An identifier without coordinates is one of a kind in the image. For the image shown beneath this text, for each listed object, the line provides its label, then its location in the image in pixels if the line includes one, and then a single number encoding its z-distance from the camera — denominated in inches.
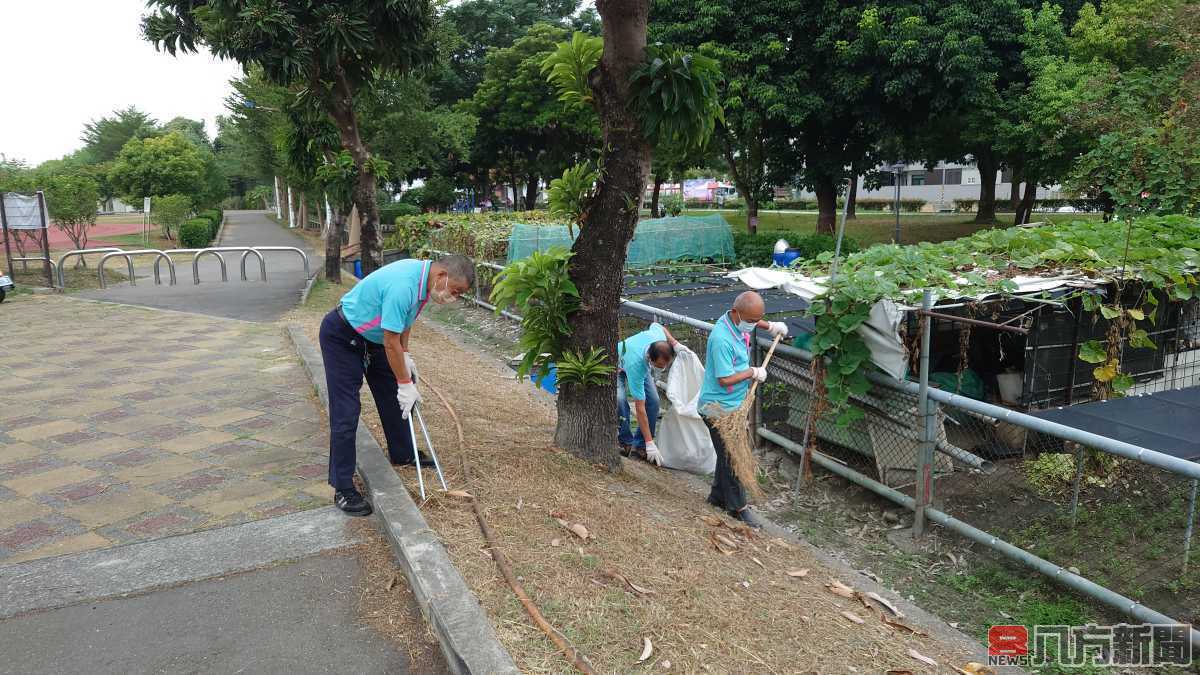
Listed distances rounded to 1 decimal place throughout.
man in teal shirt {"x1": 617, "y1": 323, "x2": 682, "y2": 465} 234.4
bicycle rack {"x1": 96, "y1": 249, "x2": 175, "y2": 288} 637.1
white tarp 201.3
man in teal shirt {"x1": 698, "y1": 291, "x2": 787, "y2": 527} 205.9
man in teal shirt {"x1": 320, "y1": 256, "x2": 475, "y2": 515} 168.4
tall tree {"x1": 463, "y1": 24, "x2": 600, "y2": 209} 1269.7
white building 2142.0
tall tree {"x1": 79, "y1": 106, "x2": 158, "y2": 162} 2834.6
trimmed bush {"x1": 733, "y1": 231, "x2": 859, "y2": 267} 719.7
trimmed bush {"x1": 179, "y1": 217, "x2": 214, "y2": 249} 1218.0
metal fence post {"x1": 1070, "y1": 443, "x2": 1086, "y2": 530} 165.0
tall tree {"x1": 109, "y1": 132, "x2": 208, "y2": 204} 1540.4
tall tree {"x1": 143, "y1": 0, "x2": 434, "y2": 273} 457.1
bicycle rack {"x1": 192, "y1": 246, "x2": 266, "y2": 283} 666.2
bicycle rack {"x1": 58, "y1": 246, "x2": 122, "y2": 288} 616.7
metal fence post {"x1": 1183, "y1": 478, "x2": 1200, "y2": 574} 143.6
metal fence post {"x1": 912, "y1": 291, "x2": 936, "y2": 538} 191.6
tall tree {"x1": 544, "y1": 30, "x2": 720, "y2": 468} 181.0
